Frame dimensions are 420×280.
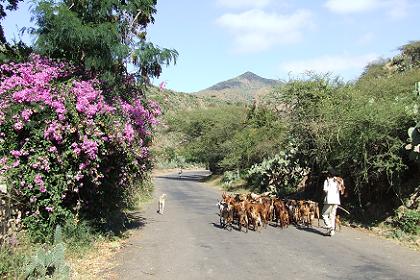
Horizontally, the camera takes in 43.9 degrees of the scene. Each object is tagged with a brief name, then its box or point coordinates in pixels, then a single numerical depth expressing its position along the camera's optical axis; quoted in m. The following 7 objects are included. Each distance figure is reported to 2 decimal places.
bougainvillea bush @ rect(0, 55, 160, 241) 11.00
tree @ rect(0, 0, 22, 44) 16.84
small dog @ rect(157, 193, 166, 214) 20.44
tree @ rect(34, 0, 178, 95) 11.95
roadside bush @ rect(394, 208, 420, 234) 13.52
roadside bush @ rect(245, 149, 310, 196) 24.28
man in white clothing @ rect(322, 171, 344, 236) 13.96
